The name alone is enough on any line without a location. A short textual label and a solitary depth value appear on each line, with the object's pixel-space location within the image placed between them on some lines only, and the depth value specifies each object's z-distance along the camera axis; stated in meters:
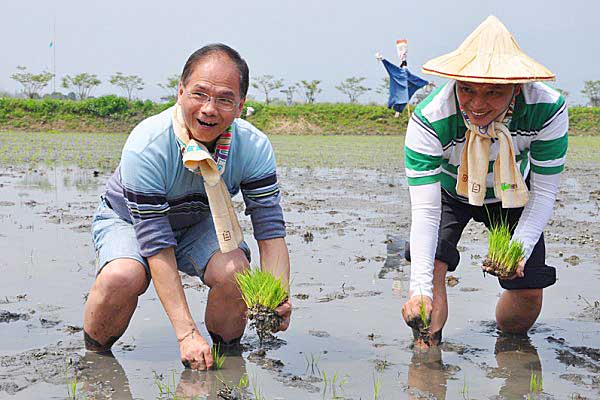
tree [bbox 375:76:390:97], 59.81
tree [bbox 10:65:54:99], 51.12
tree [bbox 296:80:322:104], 52.41
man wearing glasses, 3.44
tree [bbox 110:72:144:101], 56.22
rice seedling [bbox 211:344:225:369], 3.68
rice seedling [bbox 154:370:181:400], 3.30
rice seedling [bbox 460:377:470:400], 3.40
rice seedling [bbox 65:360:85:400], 3.26
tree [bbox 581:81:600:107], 56.25
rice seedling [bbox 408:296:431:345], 3.64
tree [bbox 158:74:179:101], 54.21
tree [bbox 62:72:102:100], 54.09
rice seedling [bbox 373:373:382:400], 3.36
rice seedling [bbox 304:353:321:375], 3.74
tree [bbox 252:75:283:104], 57.41
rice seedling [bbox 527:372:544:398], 3.49
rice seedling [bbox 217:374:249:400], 3.23
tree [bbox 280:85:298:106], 53.88
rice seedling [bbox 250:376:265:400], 3.29
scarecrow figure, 23.08
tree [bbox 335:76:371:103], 60.70
